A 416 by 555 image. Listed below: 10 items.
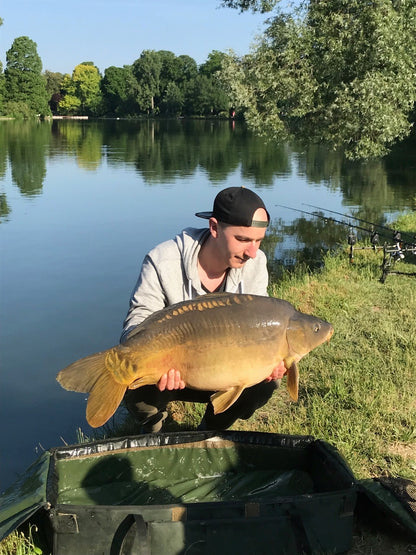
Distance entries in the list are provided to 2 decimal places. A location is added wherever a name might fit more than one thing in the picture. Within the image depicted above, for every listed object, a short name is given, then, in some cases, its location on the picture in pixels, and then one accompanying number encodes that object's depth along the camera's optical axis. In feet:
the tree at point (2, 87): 157.01
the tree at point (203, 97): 177.68
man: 6.17
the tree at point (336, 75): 22.11
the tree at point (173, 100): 183.73
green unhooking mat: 5.08
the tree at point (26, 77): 167.02
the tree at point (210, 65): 203.62
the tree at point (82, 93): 209.97
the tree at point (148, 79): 190.81
